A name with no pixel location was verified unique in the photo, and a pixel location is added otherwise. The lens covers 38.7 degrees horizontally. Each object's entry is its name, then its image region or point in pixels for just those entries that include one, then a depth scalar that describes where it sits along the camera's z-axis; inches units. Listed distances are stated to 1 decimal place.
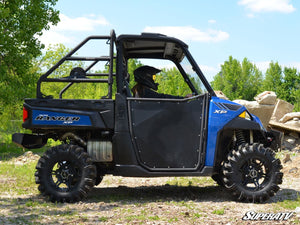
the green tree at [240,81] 2081.4
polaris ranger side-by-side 243.3
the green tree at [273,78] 1908.5
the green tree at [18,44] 684.1
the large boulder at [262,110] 613.6
